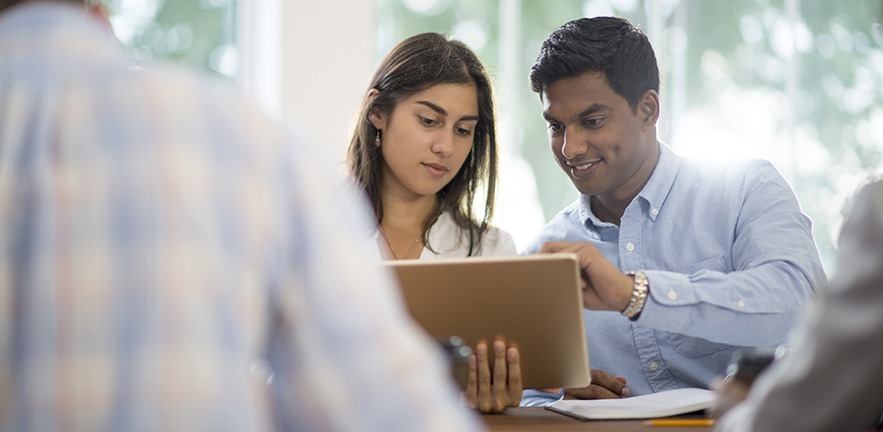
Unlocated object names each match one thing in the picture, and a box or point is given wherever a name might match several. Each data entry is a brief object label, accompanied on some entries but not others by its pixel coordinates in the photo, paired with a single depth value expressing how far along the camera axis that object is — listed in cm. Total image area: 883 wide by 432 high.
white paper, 241
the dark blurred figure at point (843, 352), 188
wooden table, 235
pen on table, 235
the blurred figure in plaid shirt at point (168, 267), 161
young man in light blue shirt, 262
